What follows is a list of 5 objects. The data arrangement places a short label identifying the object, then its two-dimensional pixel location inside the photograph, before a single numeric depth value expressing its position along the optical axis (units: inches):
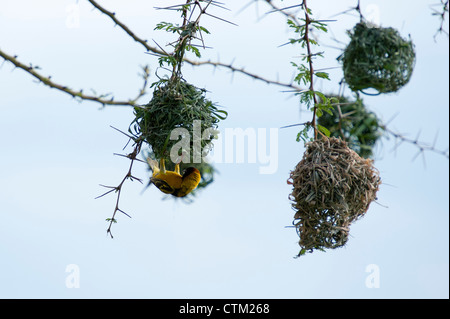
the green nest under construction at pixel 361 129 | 175.3
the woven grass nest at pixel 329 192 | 117.7
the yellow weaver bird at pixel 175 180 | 133.8
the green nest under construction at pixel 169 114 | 117.0
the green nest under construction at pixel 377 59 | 161.5
